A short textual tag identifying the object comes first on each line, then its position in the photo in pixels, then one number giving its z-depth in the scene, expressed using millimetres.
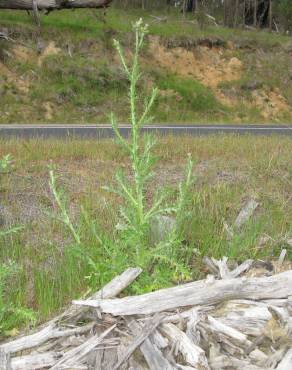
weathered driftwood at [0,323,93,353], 2996
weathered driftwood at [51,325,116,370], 2761
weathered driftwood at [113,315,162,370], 2705
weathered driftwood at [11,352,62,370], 2832
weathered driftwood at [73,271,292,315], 3008
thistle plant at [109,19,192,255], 3533
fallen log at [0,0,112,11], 18250
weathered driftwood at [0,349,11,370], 2838
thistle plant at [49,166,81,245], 3650
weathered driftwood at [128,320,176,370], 2654
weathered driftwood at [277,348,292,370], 2576
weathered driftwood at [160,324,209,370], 2639
